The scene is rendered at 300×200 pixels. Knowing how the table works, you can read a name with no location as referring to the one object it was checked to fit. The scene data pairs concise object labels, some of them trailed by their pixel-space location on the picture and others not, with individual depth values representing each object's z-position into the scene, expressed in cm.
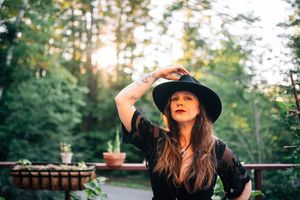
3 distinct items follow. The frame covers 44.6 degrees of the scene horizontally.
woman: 152
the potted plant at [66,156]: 336
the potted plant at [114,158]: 319
